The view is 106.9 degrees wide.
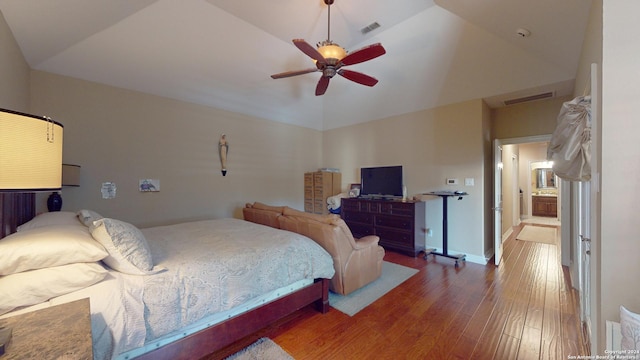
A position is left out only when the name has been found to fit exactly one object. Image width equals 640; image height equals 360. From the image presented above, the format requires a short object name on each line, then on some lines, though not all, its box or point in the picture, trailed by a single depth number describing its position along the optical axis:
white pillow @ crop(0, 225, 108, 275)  1.15
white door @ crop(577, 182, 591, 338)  2.02
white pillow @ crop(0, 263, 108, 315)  1.10
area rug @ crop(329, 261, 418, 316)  2.54
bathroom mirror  8.84
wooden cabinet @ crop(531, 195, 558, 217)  8.39
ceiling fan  2.30
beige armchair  2.58
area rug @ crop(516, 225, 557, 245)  5.30
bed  1.29
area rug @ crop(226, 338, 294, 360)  1.82
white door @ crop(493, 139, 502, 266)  3.96
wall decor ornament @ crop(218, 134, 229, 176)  4.53
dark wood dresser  4.13
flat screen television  4.64
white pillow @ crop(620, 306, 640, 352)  1.00
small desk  3.90
